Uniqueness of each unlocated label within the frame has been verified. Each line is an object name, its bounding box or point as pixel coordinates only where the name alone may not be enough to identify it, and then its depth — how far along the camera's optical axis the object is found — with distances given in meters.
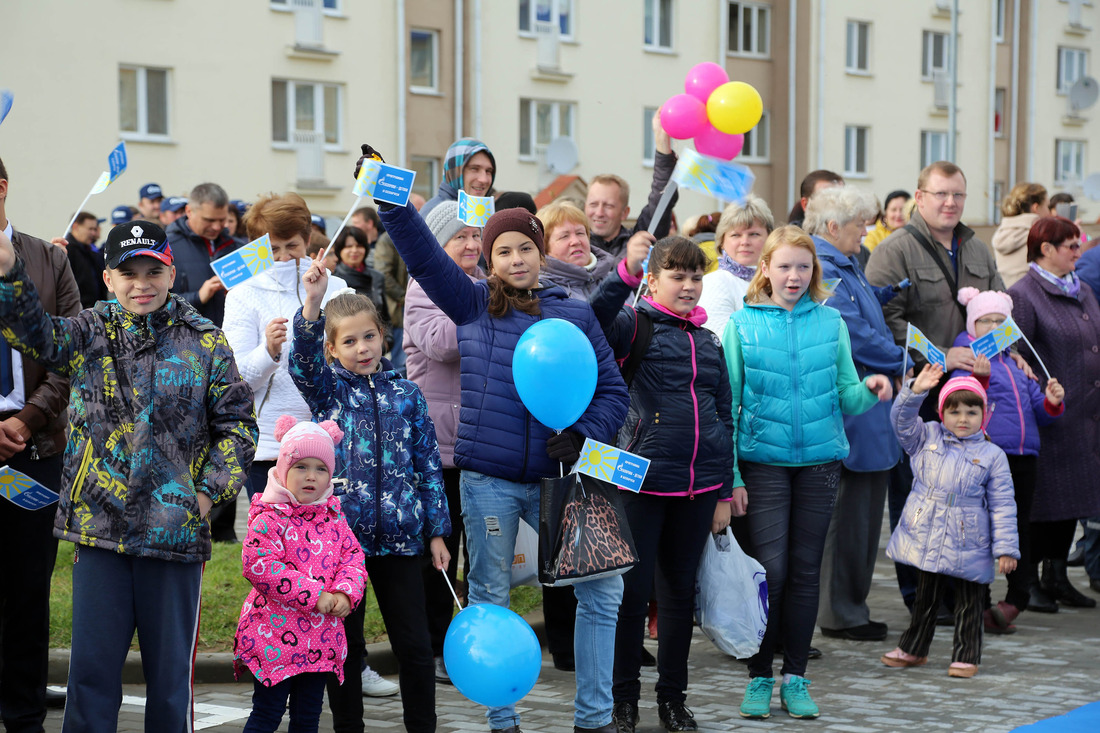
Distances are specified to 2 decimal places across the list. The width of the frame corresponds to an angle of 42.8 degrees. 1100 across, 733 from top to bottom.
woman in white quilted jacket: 6.15
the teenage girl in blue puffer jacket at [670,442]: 5.84
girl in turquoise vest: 6.28
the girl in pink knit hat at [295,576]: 4.90
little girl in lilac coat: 7.16
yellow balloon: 6.80
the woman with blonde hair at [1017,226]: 10.06
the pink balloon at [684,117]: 6.91
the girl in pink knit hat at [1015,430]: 8.01
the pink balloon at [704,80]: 7.07
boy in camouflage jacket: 4.50
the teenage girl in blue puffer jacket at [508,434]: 5.50
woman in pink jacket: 6.54
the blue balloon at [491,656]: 5.17
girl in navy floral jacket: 5.27
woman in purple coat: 8.56
